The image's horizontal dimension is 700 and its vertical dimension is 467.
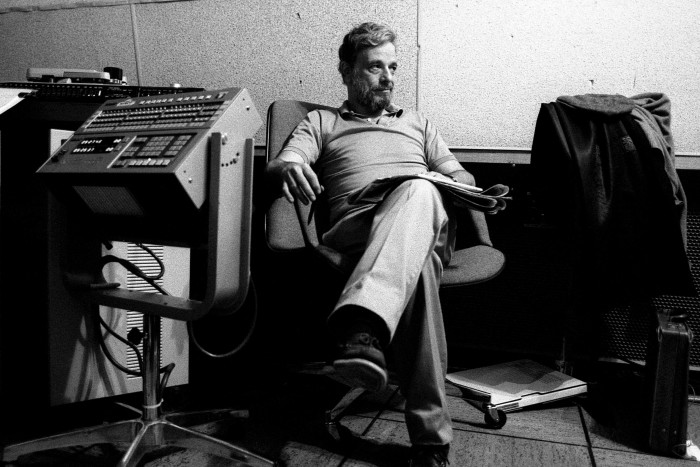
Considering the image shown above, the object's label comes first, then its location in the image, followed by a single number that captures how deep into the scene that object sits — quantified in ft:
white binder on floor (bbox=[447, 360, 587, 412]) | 5.15
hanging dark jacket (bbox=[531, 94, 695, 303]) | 4.74
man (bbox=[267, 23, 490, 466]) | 3.55
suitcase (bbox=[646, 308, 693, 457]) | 4.29
